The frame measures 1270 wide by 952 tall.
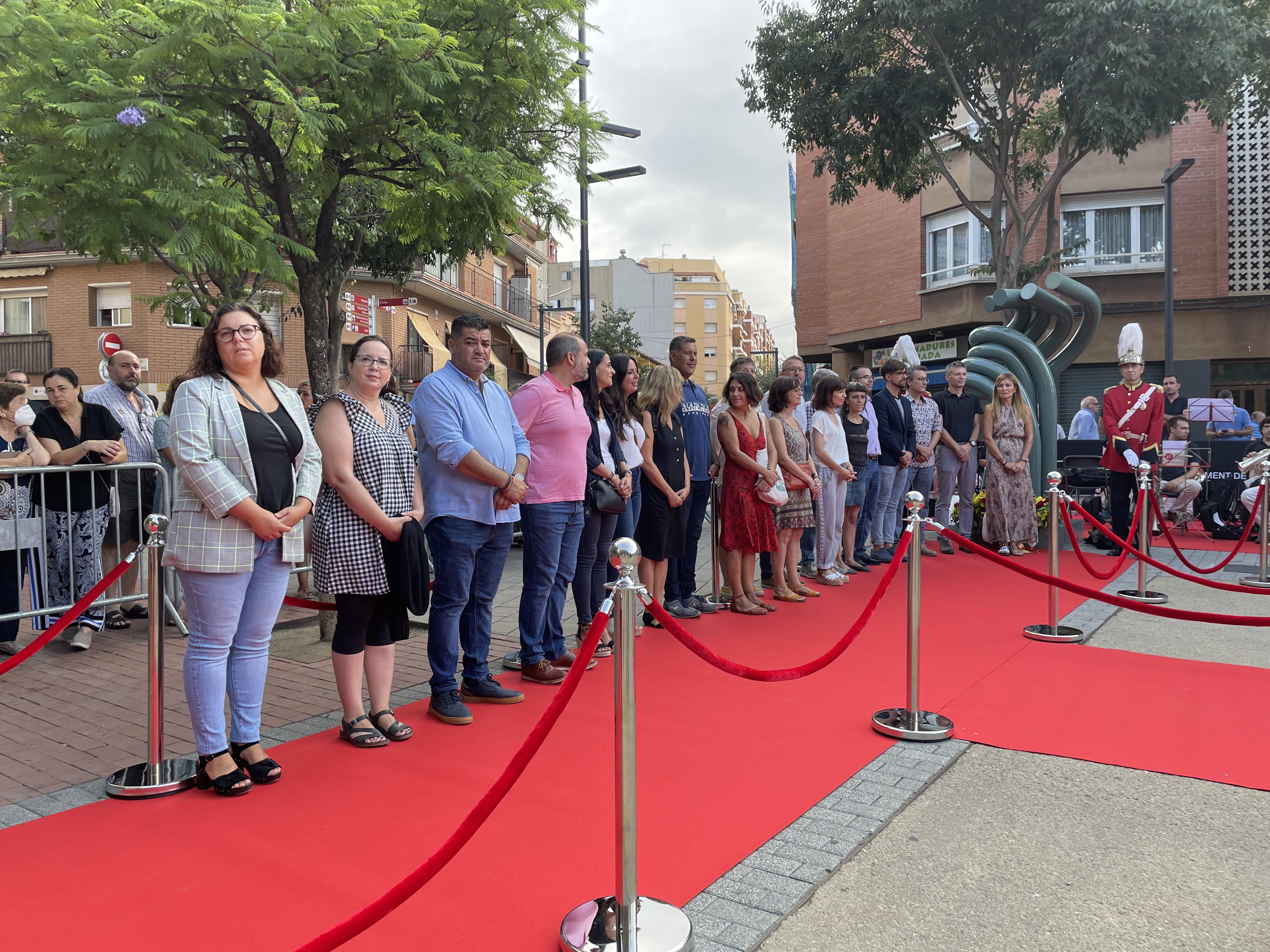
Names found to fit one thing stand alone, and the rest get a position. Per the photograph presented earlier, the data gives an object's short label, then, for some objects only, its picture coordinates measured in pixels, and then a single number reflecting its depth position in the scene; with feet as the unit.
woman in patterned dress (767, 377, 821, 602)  24.71
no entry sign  44.16
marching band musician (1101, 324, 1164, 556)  31.63
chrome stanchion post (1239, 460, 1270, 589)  27.99
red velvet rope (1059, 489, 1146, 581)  19.99
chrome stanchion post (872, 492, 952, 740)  14.35
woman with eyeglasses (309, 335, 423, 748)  13.82
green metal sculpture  34.99
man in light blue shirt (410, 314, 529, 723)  15.16
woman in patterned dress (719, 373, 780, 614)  23.38
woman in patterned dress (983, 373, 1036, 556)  32.04
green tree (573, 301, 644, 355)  135.23
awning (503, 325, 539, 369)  120.07
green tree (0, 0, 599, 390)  15.80
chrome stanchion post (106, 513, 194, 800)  12.44
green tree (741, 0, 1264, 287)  42.14
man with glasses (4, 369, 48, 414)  21.94
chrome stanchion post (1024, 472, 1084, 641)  20.12
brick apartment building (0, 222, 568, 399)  85.15
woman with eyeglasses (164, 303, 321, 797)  12.00
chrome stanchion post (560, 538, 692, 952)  8.32
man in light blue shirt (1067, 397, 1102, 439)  50.03
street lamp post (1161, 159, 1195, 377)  58.08
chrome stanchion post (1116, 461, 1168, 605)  25.03
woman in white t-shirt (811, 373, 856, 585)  27.17
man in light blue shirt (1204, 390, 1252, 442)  45.11
